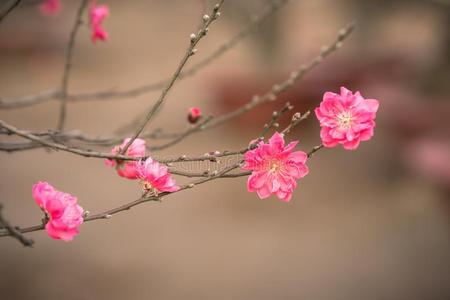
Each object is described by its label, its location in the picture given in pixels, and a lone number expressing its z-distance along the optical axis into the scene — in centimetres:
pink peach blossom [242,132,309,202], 122
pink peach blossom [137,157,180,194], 122
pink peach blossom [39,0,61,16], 151
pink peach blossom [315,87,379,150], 122
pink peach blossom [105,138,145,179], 125
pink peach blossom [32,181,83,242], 121
